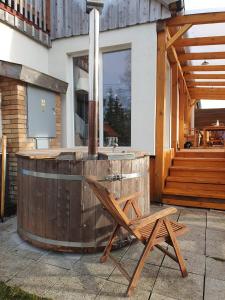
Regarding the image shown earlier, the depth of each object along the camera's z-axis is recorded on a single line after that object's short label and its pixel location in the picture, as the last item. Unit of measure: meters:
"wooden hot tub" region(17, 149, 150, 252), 2.64
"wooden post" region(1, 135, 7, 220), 3.75
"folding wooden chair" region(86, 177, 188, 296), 2.06
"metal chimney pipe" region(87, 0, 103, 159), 2.69
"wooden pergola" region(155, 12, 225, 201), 4.40
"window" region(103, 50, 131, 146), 5.02
